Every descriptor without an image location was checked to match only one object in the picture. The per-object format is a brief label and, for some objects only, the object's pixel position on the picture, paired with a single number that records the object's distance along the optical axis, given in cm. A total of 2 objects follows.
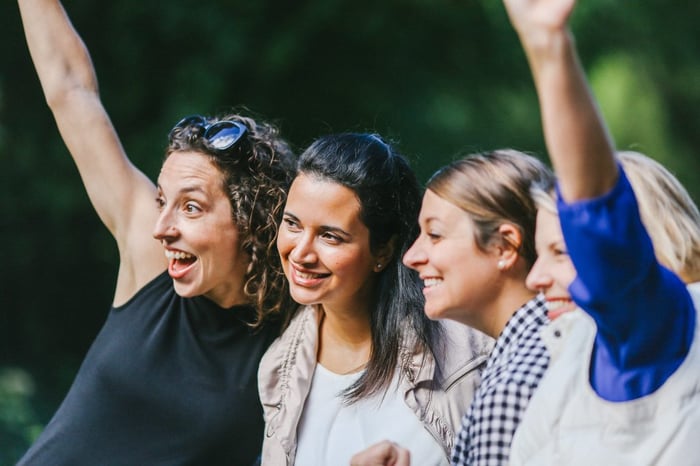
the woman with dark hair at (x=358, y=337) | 442
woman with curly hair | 473
